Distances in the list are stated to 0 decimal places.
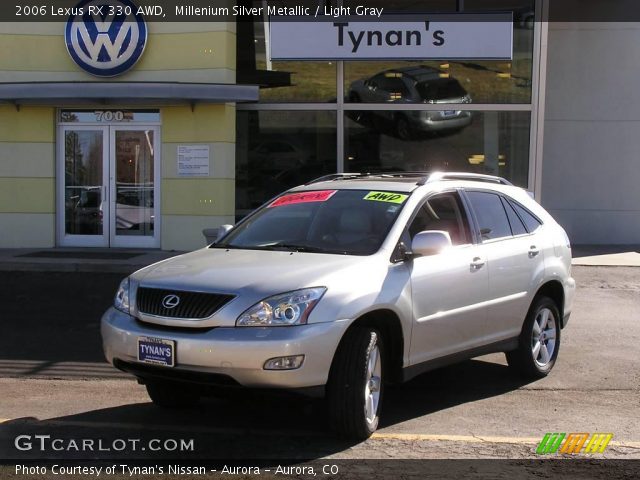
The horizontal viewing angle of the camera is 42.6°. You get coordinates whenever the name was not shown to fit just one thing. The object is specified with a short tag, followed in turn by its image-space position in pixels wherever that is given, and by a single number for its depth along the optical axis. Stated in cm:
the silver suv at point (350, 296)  487
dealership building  1517
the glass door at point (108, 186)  1560
